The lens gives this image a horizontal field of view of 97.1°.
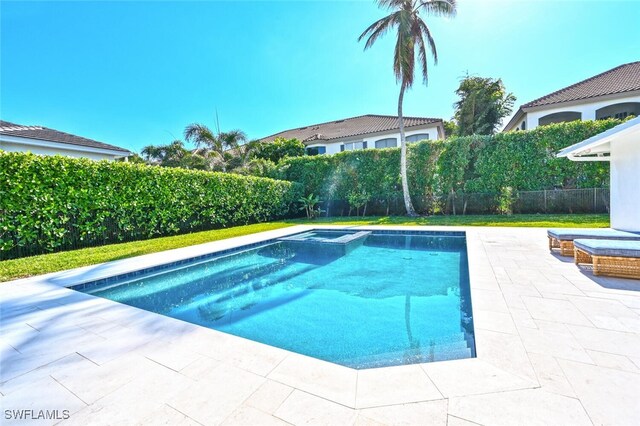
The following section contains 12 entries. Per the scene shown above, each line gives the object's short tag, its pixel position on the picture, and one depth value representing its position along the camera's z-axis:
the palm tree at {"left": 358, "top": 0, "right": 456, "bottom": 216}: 14.12
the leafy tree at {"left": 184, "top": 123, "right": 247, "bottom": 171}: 19.94
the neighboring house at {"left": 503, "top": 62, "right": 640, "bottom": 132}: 16.78
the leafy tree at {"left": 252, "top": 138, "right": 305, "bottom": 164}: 24.64
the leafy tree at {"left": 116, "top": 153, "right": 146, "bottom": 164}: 25.79
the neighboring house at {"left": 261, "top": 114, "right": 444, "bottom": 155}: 22.58
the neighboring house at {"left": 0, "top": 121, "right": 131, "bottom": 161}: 11.06
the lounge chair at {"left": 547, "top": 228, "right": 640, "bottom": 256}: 5.72
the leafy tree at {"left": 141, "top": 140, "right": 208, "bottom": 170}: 20.19
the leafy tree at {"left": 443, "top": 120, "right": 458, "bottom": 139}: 31.75
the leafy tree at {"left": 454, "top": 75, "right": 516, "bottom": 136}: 23.56
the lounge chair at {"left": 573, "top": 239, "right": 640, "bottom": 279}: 4.53
